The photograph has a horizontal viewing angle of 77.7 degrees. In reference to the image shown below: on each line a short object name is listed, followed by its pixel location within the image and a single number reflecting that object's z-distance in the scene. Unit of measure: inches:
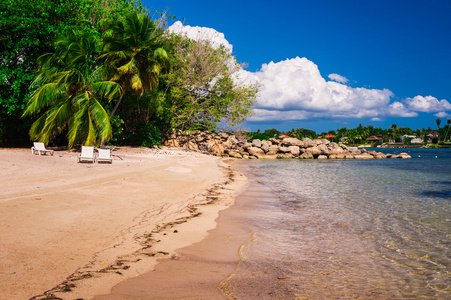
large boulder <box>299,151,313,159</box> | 1451.8
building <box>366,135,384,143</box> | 5137.8
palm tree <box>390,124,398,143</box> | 5241.1
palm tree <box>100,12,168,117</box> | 729.6
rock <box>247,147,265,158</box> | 1351.5
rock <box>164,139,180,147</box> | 1096.8
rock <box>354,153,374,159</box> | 1615.7
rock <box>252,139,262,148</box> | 1451.3
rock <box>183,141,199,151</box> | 1154.7
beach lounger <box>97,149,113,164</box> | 535.8
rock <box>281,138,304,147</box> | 1546.5
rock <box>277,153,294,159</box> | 1406.7
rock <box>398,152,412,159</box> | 1725.5
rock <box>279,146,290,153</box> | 1452.1
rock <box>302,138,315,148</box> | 1566.2
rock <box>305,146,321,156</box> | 1488.9
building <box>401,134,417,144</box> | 5123.0
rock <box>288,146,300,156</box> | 1470.2
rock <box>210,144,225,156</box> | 1275.6
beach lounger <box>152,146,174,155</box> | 860.1
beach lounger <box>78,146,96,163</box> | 522.0
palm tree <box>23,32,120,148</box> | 631.2
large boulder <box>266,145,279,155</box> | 1425.4
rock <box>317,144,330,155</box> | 1527.7
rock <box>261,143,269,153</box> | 1421.0
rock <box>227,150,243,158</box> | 1302.9
